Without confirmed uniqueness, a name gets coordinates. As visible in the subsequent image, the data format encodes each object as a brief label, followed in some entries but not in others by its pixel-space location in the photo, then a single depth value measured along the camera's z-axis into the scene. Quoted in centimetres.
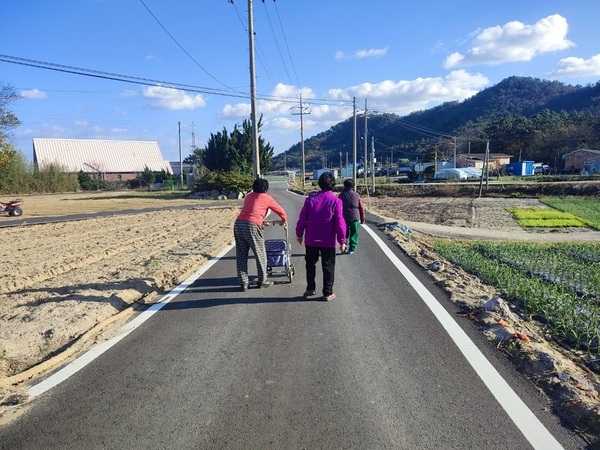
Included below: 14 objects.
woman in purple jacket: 686
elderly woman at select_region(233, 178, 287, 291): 743
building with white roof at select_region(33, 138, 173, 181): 8512
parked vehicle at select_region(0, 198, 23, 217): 3003
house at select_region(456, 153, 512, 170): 9242
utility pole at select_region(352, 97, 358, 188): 4370
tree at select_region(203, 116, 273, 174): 5700
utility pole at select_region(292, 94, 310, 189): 6084
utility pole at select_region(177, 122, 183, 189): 7194
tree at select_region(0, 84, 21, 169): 3375
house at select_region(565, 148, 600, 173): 7481
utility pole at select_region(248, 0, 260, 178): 2512
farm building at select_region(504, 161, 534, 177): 8412
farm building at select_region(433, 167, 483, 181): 7338
